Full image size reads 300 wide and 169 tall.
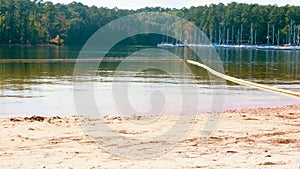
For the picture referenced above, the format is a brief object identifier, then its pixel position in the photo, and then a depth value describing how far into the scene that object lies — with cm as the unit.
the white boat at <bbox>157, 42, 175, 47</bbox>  14175
